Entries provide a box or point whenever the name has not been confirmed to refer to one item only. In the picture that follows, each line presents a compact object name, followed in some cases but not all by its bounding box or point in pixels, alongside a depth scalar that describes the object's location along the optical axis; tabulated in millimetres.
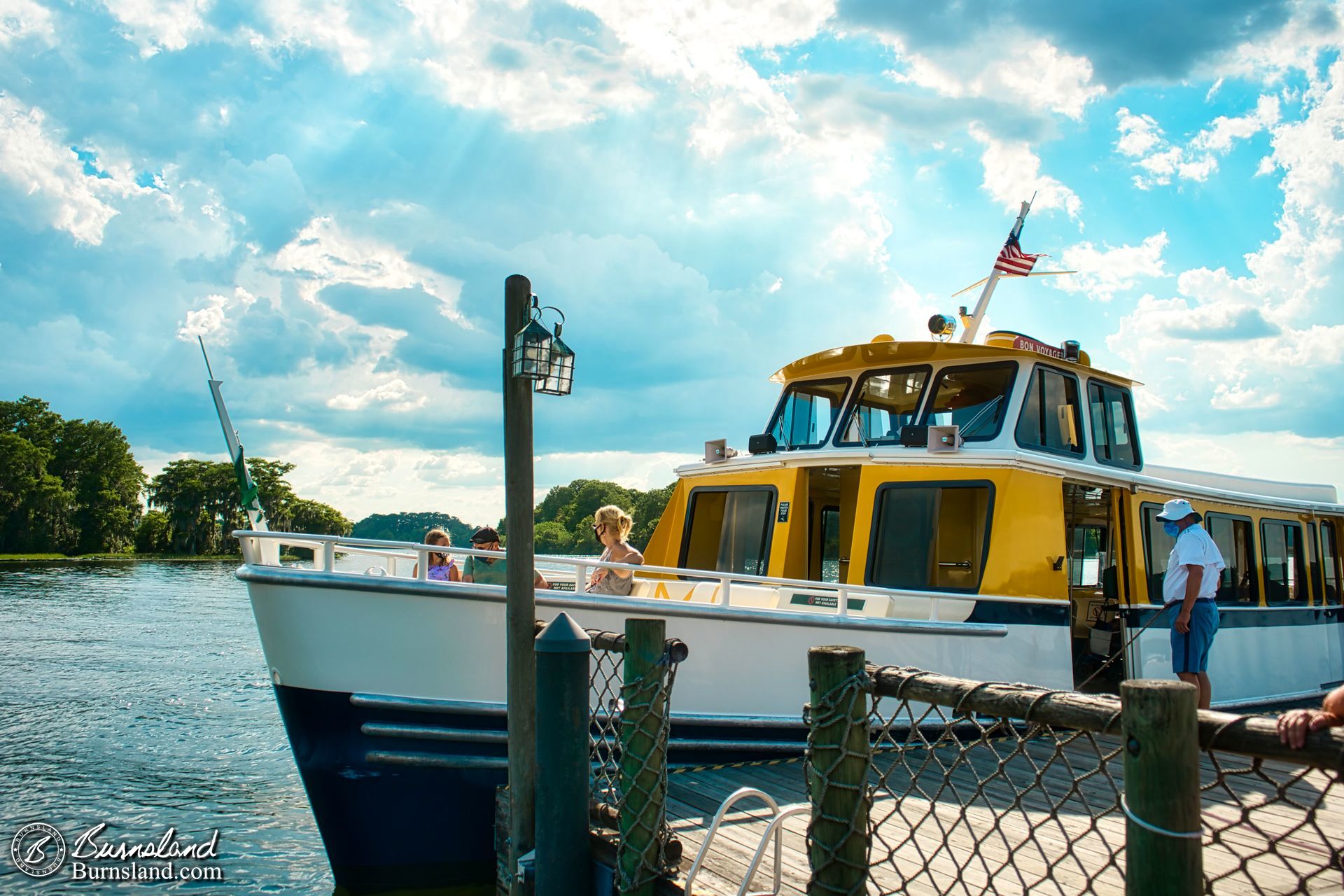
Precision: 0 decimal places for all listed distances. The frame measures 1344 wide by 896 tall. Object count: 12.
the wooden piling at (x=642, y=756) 3770
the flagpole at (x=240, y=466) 6652
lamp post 4766
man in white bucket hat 6902
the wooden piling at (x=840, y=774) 2676
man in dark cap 6289
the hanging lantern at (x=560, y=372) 4793
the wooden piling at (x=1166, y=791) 1896
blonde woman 6734
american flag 10656
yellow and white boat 5855
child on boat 7086
